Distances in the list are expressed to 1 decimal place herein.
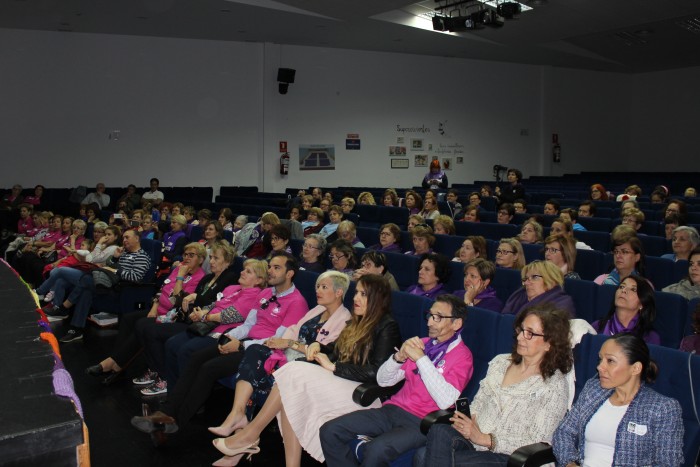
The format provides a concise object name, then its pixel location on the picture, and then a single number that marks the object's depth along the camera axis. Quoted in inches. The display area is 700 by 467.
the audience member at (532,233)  243.1
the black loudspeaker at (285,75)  628.4
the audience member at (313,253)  227.9
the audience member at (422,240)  237.1
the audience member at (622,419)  96.0
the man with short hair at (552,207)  336.2
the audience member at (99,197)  532.4
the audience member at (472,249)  211.9
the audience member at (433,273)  184.2
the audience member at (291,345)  153.4
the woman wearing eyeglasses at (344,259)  212.7
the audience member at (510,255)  197.5
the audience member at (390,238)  255.8
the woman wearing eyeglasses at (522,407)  109.5
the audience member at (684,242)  207.9
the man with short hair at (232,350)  160.6
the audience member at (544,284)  151.2
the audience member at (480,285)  169.0
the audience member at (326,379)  136.9
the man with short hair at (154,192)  546.3
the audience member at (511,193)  394.6
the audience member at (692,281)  167.5
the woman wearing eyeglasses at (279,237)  249.4
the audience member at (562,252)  191.8
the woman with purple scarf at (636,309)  135.2
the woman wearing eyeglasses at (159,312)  204.2
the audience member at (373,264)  193.6
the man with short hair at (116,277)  256.1
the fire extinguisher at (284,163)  644.1
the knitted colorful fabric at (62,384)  42.4
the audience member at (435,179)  490.0
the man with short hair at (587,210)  314.0
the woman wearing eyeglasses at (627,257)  185.5
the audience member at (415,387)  121.6
